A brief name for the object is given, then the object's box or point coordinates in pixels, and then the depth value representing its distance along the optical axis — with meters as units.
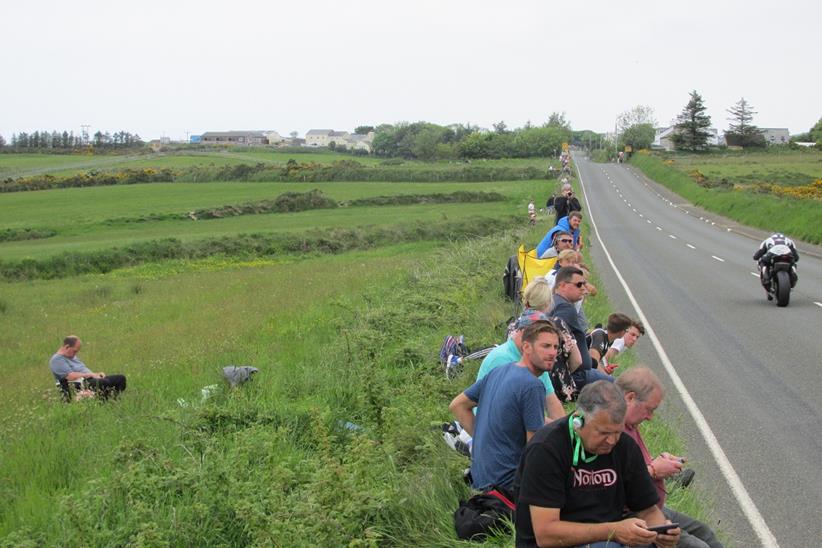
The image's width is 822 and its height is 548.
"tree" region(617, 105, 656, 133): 176.00
